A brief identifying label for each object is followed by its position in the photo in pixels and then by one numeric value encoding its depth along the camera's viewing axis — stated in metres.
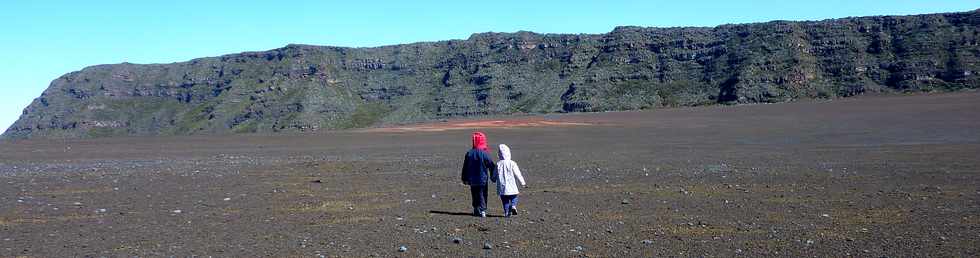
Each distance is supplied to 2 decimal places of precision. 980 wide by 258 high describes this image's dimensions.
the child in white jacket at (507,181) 12.98
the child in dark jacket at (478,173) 13.25
